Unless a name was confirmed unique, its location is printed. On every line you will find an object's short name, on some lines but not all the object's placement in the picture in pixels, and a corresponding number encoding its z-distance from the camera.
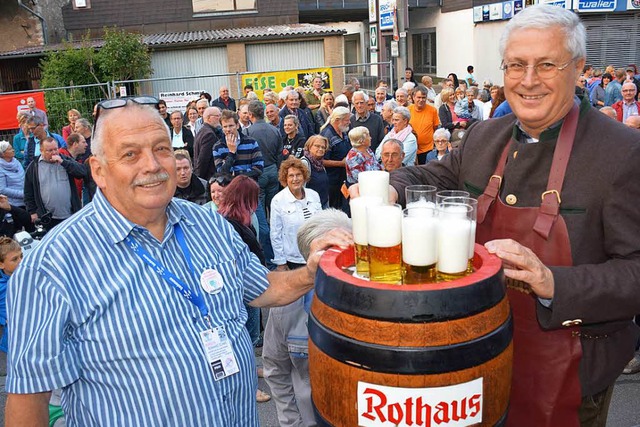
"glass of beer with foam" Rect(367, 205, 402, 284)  1.45
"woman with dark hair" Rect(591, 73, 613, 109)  12.20
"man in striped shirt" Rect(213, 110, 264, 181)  6.69
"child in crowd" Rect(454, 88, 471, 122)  9.91
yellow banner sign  14.01
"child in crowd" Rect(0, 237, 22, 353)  4.82
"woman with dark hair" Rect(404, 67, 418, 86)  15.04
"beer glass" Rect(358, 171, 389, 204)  1.74
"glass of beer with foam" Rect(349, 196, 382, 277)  1.53
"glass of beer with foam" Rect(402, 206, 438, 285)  1.40
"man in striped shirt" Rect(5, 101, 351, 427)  1.72
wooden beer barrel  1.28
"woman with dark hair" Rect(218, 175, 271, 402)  4.57
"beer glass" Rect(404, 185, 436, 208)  1.83
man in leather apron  1.64
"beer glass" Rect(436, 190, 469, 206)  1.77
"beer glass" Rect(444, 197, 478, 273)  1.48
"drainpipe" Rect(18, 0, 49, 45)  21.47
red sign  11.75
